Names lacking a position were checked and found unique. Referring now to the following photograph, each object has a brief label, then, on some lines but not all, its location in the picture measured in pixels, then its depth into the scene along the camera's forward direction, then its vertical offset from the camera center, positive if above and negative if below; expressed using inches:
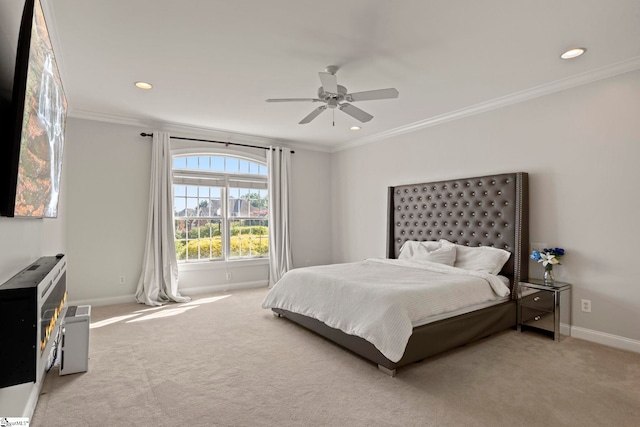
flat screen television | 52.8 +15.7
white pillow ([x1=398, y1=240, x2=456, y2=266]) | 158.4 -19.0
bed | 108.2 -20.0
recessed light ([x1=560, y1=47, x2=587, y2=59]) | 110.5 +54.0
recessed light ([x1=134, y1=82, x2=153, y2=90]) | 138.2 +53.3
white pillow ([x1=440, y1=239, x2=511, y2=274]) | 145.6 -19.5
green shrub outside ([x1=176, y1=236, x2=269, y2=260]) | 210.4 -21.8
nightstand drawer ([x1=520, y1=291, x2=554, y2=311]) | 130.8 -34.4
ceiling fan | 110.7 +41.8
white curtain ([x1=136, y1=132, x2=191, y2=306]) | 187.5 -14.2
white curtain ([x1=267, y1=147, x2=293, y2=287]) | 231.9 +0.1
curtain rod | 191.7 +45.9
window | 210.4 +4.2
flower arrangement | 134.1 -16.8
